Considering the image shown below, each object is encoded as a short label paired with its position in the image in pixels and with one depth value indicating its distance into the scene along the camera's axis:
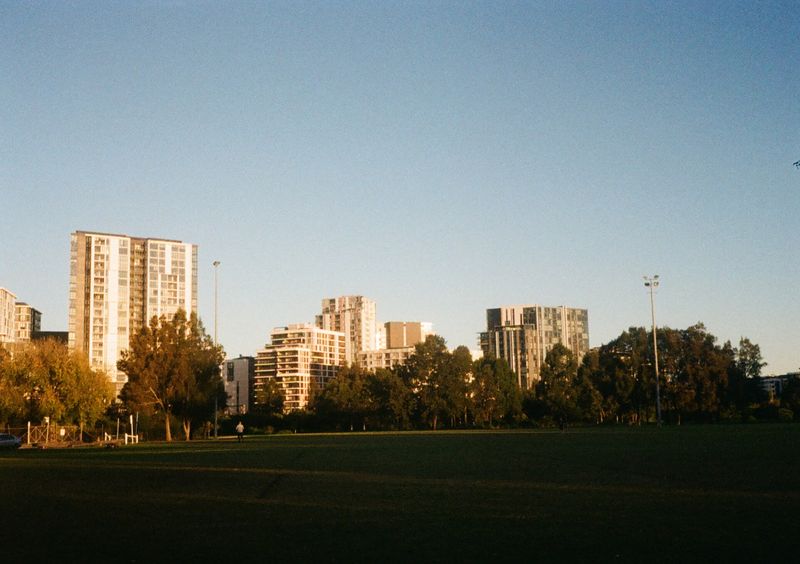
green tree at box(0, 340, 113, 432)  62.62
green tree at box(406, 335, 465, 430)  110.19
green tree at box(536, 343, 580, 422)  106.06
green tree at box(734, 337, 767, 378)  97.36
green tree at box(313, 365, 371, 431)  116.06
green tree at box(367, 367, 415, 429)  110.44
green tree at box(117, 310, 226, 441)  76.44
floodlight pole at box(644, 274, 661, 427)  80.74
